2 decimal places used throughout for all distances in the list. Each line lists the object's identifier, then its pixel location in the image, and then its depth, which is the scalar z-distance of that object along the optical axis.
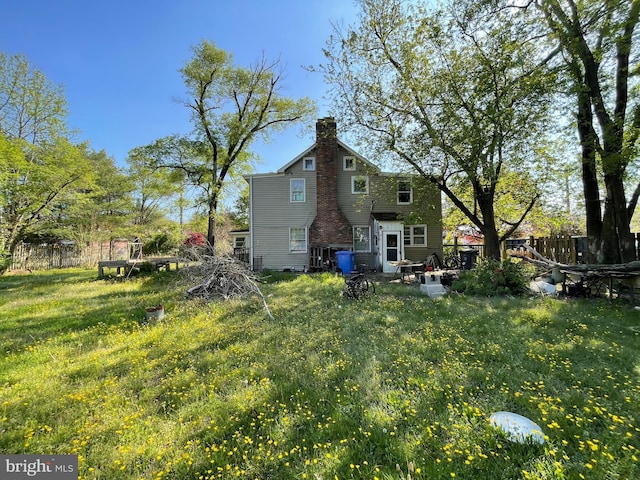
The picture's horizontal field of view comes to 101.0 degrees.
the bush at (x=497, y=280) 8.50
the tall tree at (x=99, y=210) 16.88
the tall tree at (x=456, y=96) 9.41
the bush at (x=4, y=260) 12.20
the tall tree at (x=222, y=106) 16.09
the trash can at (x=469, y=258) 13.21
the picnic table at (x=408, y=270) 11.36
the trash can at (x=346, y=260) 13.55
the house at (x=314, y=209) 15.46
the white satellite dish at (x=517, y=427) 2.33
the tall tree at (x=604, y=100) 7.75
